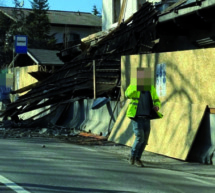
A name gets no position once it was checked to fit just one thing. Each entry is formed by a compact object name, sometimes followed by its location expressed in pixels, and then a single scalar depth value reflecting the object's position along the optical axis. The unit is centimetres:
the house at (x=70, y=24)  5063
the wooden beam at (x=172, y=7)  1299
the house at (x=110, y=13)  2422
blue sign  2252
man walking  804
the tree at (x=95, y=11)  8416
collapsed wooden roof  1512
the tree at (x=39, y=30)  4169
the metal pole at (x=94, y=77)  1476
